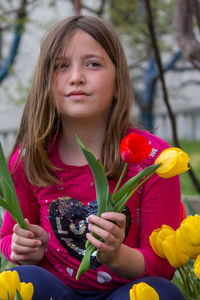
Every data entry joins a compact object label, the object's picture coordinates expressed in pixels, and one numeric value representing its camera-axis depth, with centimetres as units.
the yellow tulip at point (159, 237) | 115
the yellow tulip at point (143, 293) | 109
